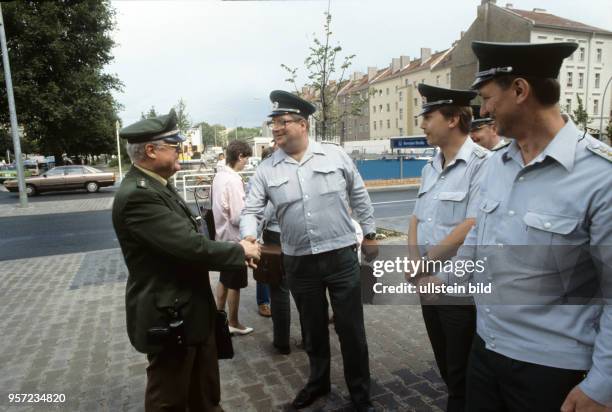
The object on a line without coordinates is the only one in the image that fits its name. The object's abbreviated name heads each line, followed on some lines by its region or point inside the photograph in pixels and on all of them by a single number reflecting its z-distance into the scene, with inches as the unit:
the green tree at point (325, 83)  387.9
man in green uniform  85.0
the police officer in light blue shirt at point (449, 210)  94.7
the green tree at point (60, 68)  976.9
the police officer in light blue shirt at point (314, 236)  114.7
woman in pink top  163.5
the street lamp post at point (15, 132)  605.2
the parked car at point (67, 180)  871.7
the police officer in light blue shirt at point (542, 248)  53.6
